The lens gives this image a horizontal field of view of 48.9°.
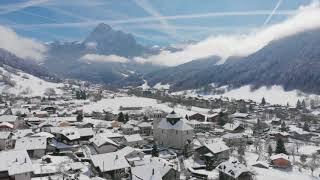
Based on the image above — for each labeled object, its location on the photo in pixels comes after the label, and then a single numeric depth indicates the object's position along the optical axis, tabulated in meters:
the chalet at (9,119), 114.94
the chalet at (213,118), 157.38
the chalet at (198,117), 158.88
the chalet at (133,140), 91.31
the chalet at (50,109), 175.12
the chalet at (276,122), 163.00
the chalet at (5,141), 79.75
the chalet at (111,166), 63.91
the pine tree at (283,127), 143.23
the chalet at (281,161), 83.25
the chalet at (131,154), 71.44
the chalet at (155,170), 59.88
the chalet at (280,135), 128.30
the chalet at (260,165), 80.94
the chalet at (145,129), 114.62
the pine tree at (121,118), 133.00
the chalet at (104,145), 80.38
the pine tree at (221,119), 146.46
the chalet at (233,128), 130.34
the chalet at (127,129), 110.81
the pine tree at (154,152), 79.56
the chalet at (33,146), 73.88
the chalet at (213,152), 80.94
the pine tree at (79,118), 135.62
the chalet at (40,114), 152.80
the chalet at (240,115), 180.62
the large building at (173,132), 92.06
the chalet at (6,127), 105.69
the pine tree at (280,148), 93.44
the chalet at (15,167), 55.41
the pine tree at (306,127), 148.62
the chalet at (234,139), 107.49
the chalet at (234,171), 67.00
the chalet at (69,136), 89.69
